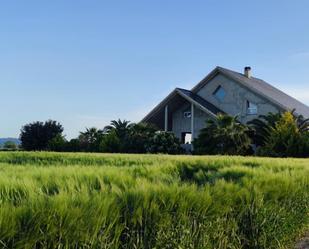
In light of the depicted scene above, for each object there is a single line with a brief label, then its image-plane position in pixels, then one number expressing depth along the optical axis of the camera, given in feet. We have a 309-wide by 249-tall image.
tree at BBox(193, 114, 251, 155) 90.38
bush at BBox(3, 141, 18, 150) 167.02
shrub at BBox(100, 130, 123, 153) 105.42
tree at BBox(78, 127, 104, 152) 116.47
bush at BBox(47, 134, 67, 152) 121.70
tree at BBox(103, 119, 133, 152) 107.96
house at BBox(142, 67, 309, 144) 107.55
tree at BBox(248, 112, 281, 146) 97.91
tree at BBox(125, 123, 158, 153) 102.63
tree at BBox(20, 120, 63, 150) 156.35
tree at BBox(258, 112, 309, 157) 85.40
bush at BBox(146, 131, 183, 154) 99.86
